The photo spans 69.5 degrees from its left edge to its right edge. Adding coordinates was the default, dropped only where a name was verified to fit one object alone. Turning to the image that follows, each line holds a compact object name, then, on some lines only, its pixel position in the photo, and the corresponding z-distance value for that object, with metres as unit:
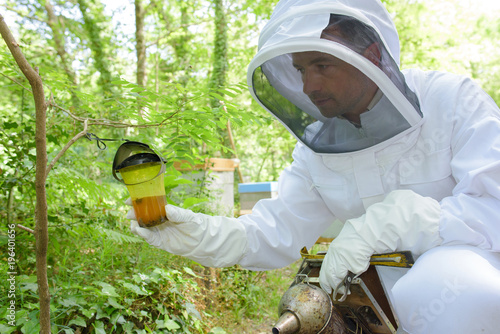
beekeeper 1.29
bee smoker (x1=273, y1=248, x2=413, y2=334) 1.37
